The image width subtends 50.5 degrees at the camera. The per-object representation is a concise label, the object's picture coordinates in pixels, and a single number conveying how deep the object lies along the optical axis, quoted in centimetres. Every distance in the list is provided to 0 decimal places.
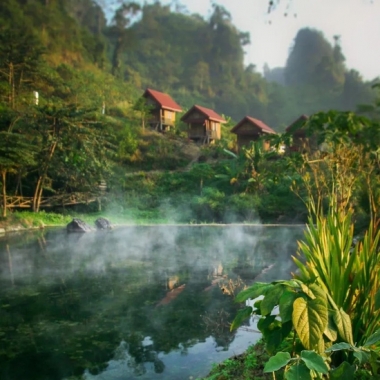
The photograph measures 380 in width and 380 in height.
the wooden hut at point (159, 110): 3144
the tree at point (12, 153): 1462
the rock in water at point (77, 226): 1475
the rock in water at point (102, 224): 1556
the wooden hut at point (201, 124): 3053
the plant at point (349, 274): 268
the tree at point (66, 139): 1662
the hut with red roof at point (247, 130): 2823
